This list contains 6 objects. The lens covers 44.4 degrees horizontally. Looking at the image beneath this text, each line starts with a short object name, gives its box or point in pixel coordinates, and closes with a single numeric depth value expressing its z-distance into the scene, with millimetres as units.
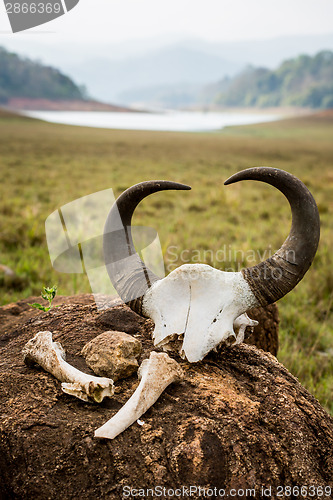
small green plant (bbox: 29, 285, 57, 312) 2762
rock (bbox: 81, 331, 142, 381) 2225
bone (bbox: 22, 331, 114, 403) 2053
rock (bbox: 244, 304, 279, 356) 3391
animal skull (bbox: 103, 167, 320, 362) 2268
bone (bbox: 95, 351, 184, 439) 1900
